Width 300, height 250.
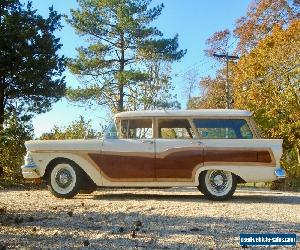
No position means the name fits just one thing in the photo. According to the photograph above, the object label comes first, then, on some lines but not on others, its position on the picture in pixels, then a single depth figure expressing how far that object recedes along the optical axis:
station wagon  9.27
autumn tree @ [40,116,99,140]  17.45
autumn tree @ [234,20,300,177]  23.42
